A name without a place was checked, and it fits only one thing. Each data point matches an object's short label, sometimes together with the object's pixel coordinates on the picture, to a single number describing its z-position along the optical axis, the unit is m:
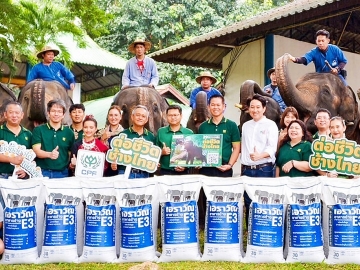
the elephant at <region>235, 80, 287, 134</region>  7.33
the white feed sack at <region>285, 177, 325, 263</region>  4.71
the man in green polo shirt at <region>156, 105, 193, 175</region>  5.65
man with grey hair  5.45
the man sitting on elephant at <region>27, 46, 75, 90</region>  7.98
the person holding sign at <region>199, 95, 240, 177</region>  5.62
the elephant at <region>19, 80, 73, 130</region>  6.71
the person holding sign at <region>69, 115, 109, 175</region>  5.45
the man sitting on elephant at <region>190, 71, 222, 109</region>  8.16
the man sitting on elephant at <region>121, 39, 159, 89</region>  8.02
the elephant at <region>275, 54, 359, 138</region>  6.96
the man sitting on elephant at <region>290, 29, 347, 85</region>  7.51
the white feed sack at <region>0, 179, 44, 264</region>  4.72
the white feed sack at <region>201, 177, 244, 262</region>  4.79
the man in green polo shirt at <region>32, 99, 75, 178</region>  5.54
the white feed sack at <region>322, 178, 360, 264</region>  4.68
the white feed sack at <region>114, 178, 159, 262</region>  4.77
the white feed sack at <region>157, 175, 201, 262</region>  4.79
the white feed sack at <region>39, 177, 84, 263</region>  4.74
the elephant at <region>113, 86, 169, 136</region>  7.64
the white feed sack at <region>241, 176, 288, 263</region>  4.73
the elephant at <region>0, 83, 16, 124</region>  8.29
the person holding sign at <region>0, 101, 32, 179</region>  5.30
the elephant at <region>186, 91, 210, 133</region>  7.34
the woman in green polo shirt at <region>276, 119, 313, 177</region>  5.17
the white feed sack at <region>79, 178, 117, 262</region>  4.77
